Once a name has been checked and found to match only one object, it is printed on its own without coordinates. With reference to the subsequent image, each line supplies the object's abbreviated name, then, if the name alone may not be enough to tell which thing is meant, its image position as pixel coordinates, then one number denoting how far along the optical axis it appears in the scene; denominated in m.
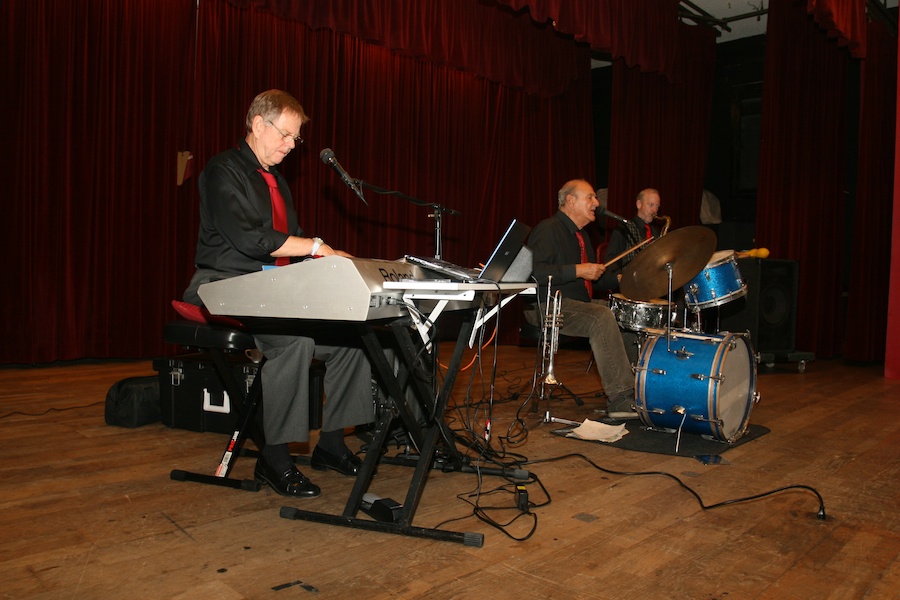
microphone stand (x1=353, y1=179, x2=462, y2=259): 2.47
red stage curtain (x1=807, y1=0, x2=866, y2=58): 5.33
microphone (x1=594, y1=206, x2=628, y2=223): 3.89
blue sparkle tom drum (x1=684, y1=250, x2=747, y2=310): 3.79
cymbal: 3.29
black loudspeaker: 5.97
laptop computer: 2.13
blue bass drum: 3.07
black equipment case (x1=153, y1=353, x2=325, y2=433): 3.14
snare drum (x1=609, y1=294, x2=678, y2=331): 3.73
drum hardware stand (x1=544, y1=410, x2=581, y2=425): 3.63
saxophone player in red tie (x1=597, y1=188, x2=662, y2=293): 4.44
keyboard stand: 2.02
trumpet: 3.64
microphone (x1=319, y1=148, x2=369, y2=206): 2.40
